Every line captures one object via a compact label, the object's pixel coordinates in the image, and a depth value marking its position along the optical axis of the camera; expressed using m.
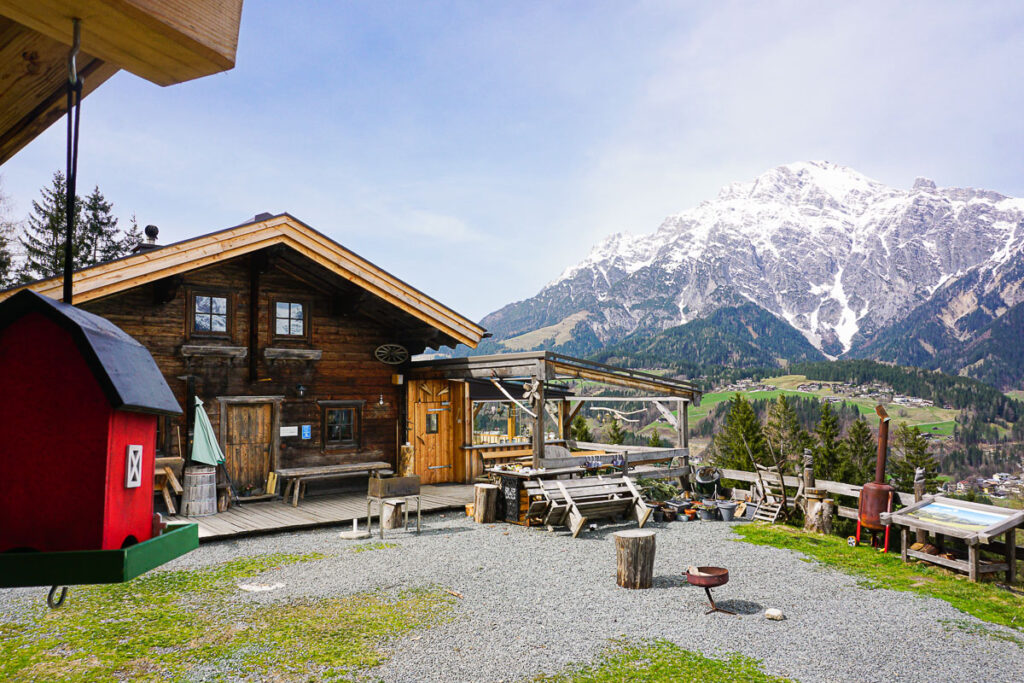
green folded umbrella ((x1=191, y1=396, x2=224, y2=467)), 13.48
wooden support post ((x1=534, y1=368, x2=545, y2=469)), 14.54
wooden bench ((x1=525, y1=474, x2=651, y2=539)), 13.33
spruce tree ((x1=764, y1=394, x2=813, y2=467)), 50.28
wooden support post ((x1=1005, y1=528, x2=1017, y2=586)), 10.58
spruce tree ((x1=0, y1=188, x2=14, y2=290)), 32.25
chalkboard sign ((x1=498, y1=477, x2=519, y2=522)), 14.13
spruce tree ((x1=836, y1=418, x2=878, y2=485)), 50.09
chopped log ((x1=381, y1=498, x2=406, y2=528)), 13.10
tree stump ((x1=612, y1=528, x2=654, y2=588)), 9.38
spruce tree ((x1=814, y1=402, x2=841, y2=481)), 47.75
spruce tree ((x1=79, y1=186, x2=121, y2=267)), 43.75
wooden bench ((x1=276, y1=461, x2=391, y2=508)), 15.01
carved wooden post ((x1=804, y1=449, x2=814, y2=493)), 14.36
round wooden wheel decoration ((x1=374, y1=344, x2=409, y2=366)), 17.03
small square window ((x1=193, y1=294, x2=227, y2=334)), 14.38
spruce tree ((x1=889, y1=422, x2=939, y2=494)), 45.50
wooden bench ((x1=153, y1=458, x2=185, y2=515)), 13.01
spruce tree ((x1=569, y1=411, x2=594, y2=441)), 36.09
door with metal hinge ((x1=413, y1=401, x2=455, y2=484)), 18.06
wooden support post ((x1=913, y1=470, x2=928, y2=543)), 12.34
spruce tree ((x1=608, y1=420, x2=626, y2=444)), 31.58
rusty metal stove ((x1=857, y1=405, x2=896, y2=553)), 12.31
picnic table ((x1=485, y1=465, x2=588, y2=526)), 14.10
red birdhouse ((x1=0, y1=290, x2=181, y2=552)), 1.53
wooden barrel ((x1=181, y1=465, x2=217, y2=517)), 13.16
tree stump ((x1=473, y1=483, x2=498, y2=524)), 14.05
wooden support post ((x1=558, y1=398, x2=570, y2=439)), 20.07
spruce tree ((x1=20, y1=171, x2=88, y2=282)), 40.69
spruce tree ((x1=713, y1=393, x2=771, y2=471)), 43.22
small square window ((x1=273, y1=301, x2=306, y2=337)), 15.54
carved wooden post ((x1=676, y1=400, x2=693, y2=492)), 18.05
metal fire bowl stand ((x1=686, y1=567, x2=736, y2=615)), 8.34
